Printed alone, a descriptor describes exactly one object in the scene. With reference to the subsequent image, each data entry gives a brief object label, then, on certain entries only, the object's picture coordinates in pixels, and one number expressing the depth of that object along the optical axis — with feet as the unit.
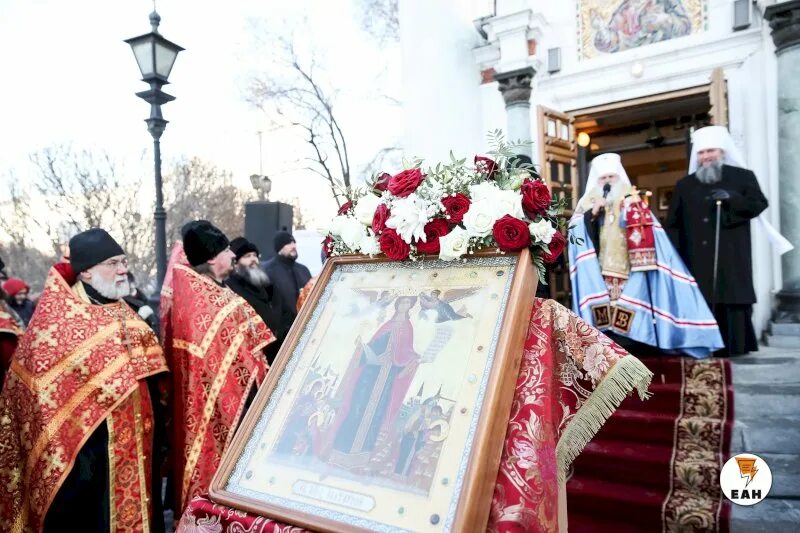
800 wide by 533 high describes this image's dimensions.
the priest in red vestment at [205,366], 10.16
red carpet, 11.39
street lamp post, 20.99
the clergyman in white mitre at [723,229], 16.58
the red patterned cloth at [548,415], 5.09
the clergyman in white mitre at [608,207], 16.62
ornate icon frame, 4.74
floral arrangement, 6.04
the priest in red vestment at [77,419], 8.86
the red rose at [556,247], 6.05
